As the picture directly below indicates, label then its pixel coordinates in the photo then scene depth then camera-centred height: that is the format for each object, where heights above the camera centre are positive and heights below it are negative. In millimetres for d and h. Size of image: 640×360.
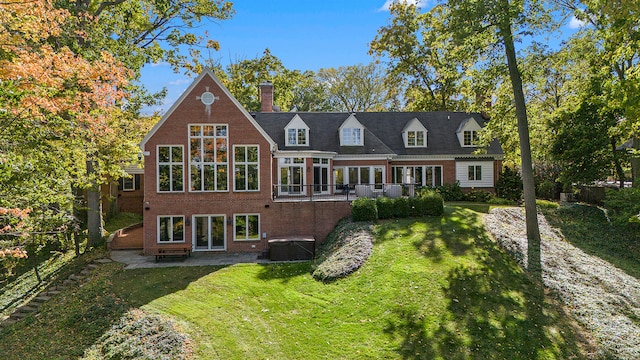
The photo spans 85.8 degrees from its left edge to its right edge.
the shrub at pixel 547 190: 25422 -1068
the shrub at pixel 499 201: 23025 -1683
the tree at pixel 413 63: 34125 +11670
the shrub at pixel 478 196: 24094 -1367
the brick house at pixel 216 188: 18562 -446
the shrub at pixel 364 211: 18500 -1775
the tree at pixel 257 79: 36531 +11032
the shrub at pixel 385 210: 18766 -1752
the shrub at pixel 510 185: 24875 -643
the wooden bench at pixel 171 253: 17531 -3690
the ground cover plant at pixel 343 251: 14349 -3395
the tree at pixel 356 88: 43812 +11732
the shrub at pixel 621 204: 17016 -1568
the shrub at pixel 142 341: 10094 -4940
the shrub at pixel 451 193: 24734 -1142
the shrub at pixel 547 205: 21344 -1835
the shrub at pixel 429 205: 18688 -1516
